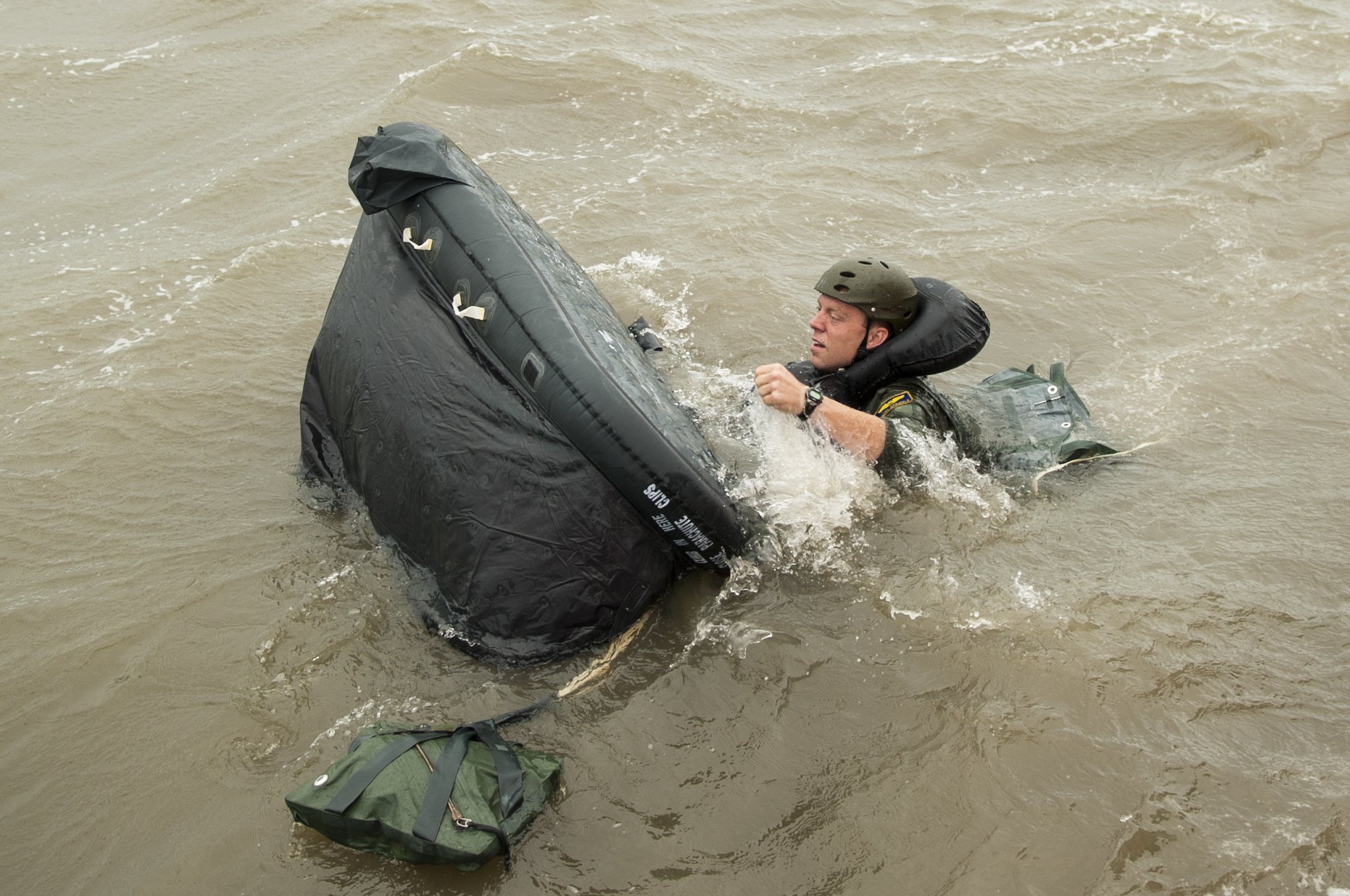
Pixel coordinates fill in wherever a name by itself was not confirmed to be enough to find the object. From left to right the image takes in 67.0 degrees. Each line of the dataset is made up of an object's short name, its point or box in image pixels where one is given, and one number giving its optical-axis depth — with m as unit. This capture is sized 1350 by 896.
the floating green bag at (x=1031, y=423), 4.59
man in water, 3.96
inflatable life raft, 3.32
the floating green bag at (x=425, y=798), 2.76
